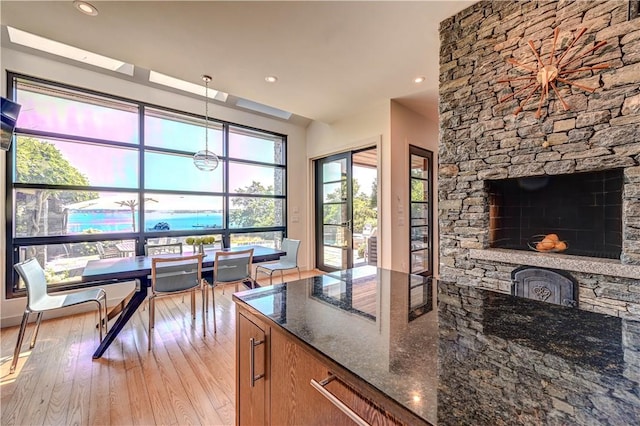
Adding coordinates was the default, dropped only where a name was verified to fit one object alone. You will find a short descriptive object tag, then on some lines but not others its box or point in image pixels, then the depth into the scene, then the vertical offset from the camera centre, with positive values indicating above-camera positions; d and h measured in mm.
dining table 2236 -534
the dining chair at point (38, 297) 2066 -732
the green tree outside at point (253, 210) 4582 +23
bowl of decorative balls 2166 -273
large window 2982 +402
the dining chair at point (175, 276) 2406 -600
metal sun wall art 1833 +975
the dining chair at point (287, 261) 3658 -717
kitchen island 521 -366
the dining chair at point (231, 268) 2779 -595
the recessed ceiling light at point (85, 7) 2002 +1525
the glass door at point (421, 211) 4293 -7
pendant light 3152 +605
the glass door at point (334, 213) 4652 -33
